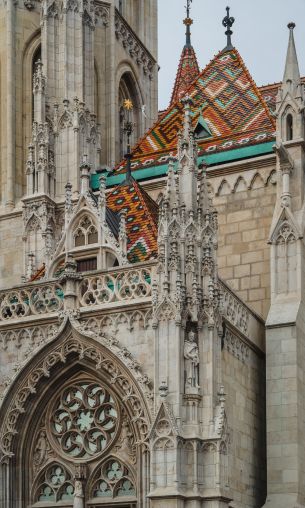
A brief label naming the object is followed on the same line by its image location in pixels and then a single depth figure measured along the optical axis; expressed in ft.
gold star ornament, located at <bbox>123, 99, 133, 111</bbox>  87.52
